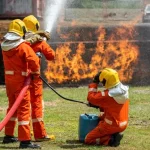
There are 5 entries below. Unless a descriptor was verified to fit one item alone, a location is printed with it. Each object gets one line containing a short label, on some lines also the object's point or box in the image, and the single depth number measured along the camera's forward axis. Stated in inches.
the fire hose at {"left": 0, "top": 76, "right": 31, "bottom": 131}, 636.1
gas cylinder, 690.2
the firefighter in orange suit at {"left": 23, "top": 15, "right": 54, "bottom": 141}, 685.9
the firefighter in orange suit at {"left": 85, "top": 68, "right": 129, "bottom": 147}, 657.0
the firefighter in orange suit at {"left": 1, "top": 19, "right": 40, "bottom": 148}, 644.1
